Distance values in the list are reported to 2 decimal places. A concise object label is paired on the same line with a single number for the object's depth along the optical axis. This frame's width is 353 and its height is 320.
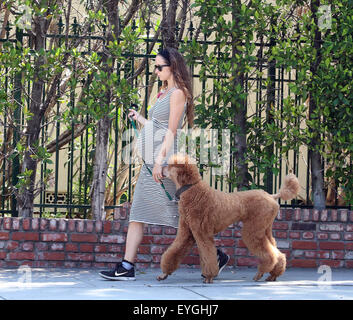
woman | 13.46
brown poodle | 13.19
